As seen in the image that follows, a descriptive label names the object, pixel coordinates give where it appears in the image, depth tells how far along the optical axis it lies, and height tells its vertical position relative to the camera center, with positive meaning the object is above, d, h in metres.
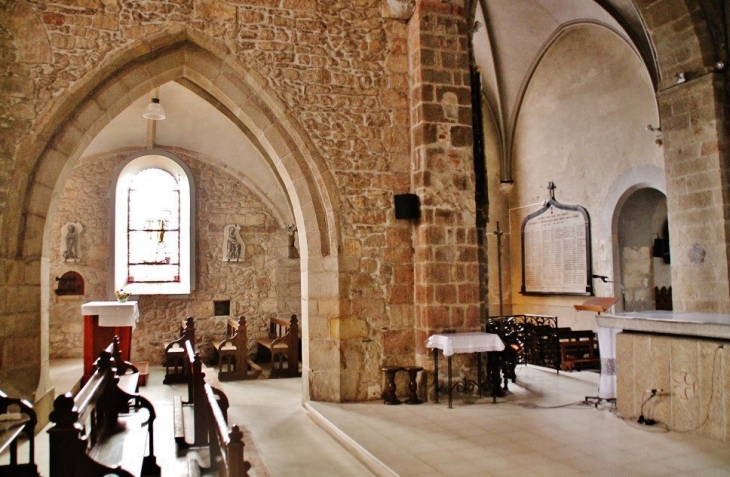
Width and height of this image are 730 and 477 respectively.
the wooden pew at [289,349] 7.94 -0.98
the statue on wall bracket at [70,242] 9.23 +0.60
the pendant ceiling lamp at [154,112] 7.62 +2.17
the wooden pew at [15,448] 2.79 -0.85
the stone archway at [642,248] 9.00 +0.35
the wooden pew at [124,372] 4.51 -0.80
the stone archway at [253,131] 5.35 +1.26
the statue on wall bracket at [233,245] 10.08 +0.56
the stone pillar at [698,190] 6.49 +0.91
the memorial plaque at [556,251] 9.84 +0.38
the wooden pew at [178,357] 7.83 -1.05
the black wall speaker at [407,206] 6.05 +0.71
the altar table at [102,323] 6.79 -0.50
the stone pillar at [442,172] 6.00 +1.06
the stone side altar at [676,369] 4.09 -0.74
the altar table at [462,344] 5.47 -0.66
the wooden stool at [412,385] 5.71 -1.07
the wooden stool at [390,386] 5.71 -1.08
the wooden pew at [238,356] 7.74 -1.04
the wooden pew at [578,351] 7.44 -1.05
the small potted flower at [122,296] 7.62 -0.21
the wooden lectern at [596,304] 6.58 -0.37
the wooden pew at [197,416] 3.76 -0.99
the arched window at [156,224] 9.91 +0.95
